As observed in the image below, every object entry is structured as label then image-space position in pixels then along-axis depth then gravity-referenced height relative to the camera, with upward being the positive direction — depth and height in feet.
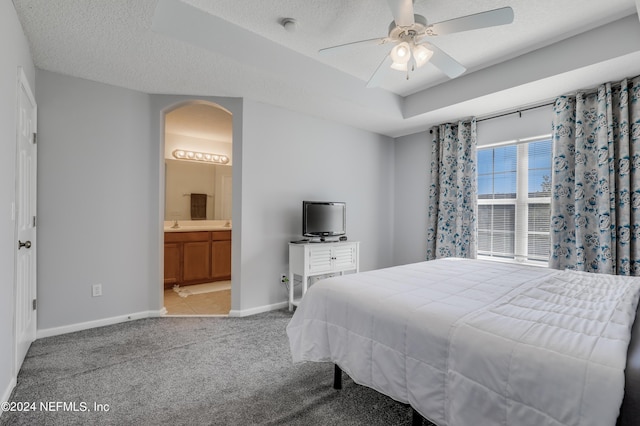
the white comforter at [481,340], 2.99 -1.57
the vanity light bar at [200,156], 16.84 +3.17
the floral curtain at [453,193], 12.71 +0.87
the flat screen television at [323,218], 11.80 -0.24
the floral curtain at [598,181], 8.96 +1.02
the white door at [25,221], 6.75 -0.25
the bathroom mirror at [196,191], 16.52 +1.18
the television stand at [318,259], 11.19 -1.80
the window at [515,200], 11.31 +0.51
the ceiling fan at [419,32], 5.79 +3.73
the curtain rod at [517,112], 10.97 +3.90
